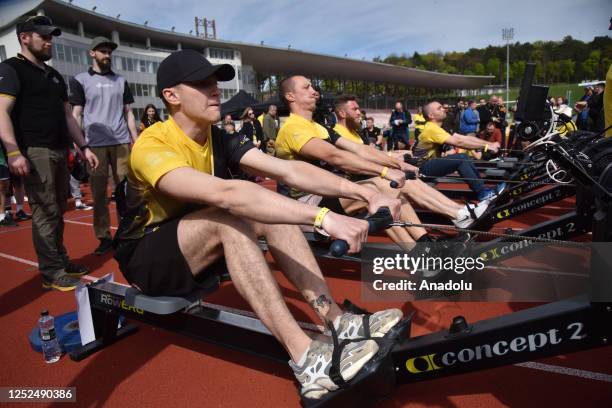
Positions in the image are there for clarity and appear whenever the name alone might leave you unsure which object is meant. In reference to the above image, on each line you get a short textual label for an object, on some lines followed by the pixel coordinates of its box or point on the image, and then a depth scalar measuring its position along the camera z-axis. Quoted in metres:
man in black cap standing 3.30
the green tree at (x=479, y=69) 110.38
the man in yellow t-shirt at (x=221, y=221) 1.84
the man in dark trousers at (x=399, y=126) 14.77
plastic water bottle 2.58
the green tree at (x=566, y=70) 98.81
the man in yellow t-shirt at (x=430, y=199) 4.07
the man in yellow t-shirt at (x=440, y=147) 5.46
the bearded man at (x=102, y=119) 4.66
